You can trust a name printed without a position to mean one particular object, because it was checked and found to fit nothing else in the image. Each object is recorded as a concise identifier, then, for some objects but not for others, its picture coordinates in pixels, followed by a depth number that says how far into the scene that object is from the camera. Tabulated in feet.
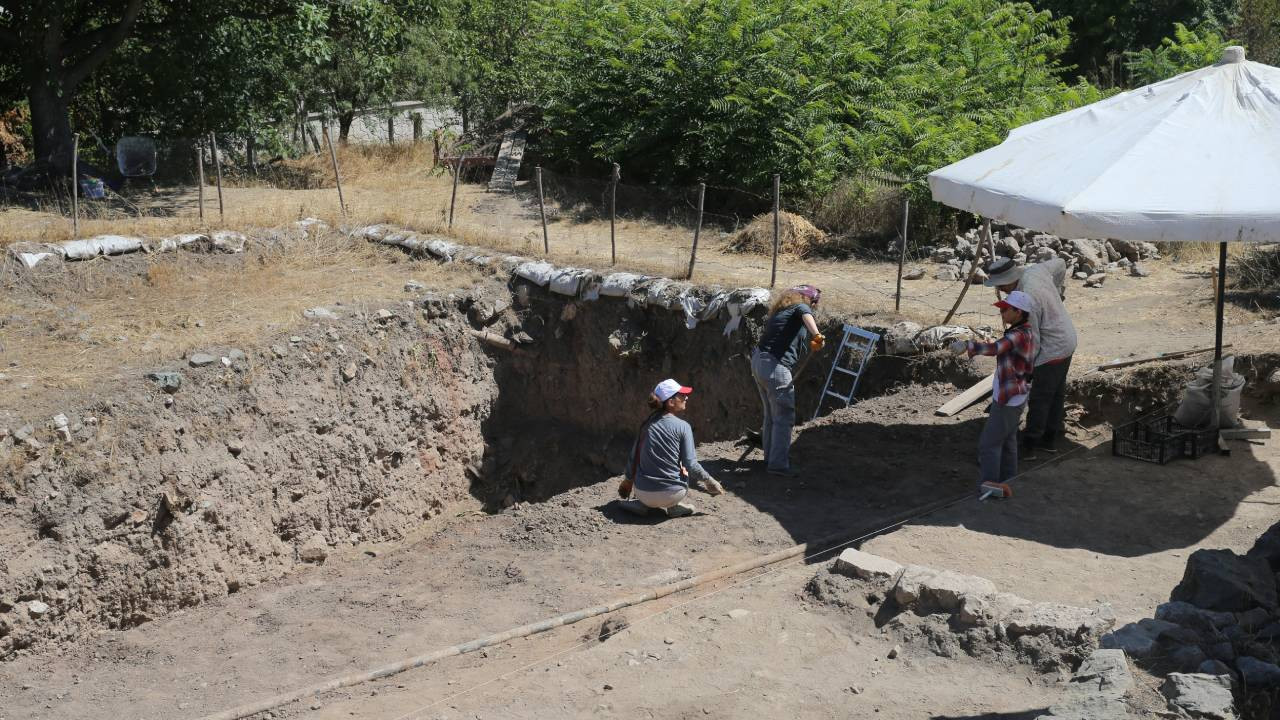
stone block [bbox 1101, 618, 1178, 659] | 16.74
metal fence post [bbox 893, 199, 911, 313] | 37.98
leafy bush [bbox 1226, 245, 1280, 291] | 38.55
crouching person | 27.86
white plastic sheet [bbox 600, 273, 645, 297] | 44.09
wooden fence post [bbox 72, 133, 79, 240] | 47.29
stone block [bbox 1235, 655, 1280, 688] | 15.74
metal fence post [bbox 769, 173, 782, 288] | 41.41
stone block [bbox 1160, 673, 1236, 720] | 14.71
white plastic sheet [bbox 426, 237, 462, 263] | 49.03
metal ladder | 36.91
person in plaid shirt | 25.93
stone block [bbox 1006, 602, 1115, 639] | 18.85
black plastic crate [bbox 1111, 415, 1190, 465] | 27.84
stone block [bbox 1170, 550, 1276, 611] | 18.42
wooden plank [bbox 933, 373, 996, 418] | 33.17
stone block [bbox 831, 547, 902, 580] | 22.06
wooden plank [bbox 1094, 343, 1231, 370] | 32.17
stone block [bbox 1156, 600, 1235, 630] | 17.54
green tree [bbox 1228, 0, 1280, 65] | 74.69
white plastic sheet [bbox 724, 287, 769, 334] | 40.19
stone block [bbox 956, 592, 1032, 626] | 19.79
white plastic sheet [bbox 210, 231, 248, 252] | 49.67
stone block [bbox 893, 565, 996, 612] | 20.42
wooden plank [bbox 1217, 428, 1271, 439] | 28.50
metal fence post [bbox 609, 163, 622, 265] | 45.14
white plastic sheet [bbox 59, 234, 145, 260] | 45.55
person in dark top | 29.63
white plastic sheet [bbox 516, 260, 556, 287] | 45.91
